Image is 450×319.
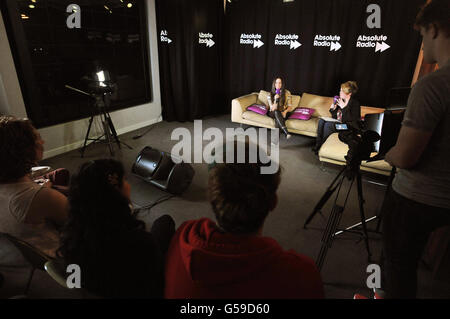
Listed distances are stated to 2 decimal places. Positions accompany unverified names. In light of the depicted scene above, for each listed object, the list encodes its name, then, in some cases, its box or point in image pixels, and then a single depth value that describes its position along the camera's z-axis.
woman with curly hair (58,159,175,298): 0.98
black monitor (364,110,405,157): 1.69
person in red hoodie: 0.75
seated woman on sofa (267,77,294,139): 4.65
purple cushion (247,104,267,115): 4.96
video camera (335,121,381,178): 1.79
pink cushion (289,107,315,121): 4.66
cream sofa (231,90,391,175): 4.50
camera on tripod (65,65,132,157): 3.76
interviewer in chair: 3.93
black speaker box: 2.93
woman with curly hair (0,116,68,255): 1.32
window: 3.43
